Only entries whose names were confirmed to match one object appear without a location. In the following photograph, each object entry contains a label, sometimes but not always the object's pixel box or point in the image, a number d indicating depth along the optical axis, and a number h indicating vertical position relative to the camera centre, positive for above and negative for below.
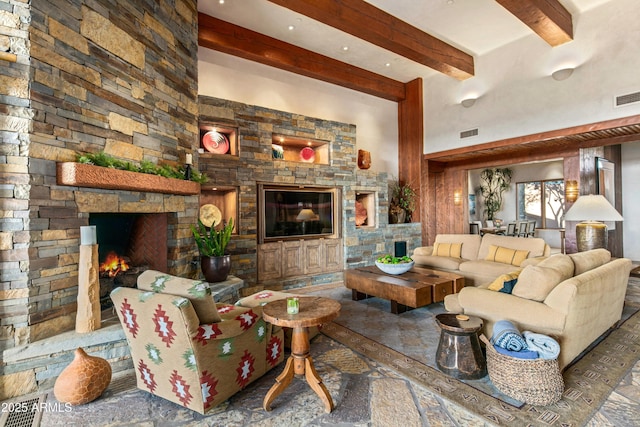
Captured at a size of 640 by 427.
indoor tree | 11.55 +1.01
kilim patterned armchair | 2.05 -0.83
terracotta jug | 2.21 -1.13
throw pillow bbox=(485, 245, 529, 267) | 4.93 -0.64
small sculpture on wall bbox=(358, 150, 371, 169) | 7.23 +1.27
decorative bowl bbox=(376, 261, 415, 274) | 4.47 -0.72
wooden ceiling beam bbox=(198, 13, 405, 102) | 5.20 +2.98
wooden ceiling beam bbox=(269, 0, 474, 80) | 4.61 +2.99
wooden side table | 2.15 -0.89
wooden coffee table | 3.83 -0.89
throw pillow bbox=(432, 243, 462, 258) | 5.70 -0.62
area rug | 2.08 -1.28
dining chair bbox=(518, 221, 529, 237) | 9.74 -0.42
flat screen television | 5.52 +0.08
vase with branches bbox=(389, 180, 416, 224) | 7.72 +0.28
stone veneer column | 2.32 +0.35
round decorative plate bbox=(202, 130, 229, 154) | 5.05 +1.19
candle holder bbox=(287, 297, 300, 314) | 2.28 -0.63
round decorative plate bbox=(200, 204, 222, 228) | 4.80 +0.04
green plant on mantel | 2.69 +0.50
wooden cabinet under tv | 5.37 -0.73
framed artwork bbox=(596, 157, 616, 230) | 6.47 +0.71
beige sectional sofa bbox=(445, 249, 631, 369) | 2.49 -0.74
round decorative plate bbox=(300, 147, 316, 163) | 6.25 +1.20
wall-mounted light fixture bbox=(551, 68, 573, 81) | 5.44 +2.39
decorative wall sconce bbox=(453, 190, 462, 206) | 8.41 +0.46
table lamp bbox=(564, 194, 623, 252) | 4.40 -0.05
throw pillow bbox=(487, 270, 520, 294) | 2.94 -0.64
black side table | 2.53 -1.09
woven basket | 2.17 -1.13
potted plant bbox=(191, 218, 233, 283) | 3.99 -0.46
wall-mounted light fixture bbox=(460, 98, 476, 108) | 6.83 +2.40
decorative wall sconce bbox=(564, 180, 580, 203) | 6.60 +0.48
